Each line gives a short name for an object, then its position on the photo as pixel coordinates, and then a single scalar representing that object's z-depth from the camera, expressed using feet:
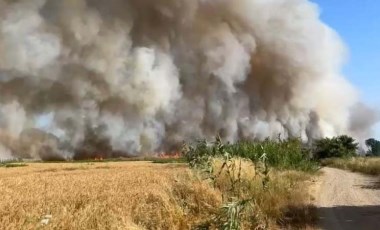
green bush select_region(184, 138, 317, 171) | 96.63
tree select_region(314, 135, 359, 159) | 227.20
